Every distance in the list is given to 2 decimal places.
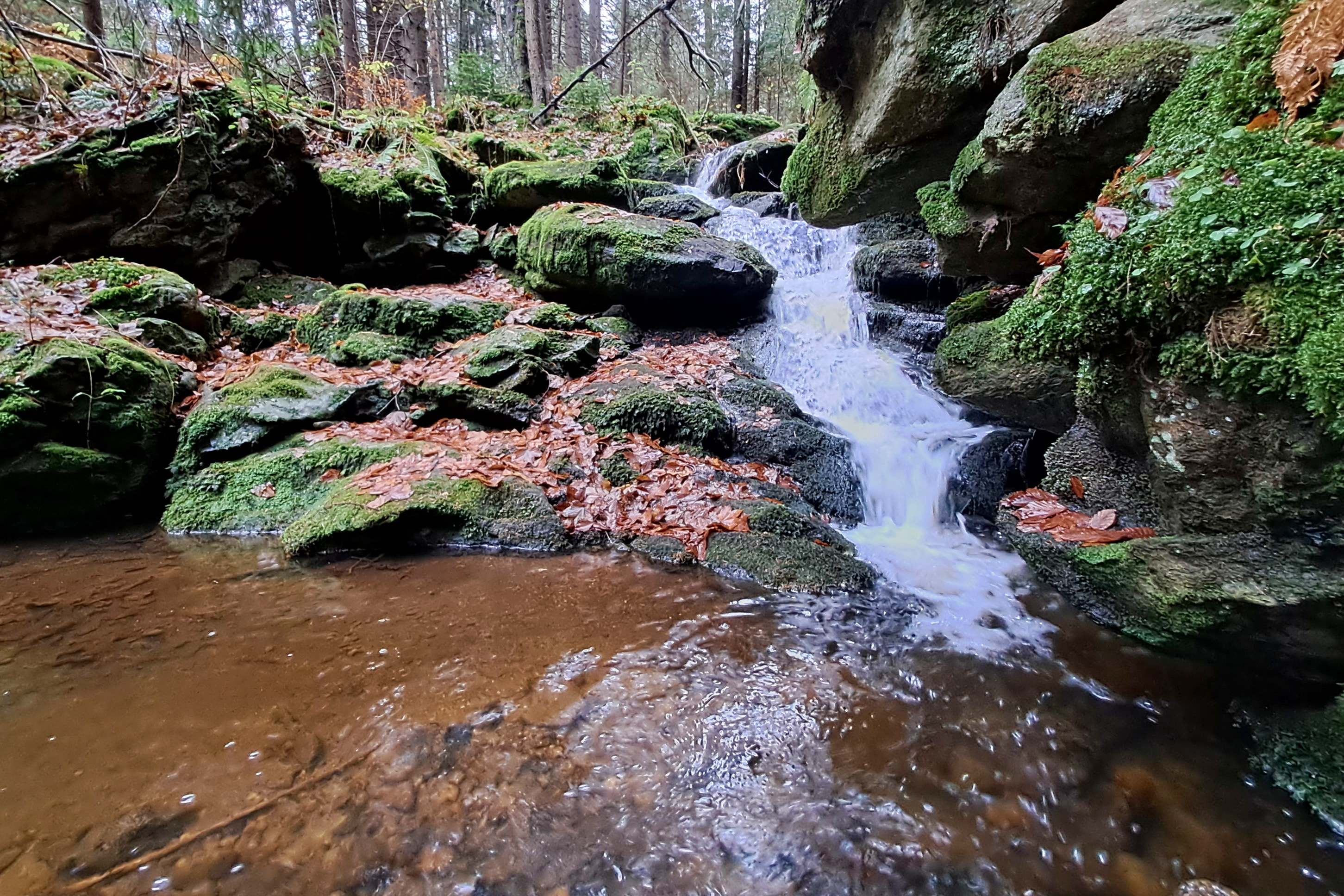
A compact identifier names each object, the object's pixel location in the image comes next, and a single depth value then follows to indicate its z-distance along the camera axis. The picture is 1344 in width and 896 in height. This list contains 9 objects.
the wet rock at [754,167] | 12.74
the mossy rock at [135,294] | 5.95
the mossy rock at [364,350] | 6.70
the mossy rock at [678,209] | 10.98
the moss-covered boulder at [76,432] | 4.40
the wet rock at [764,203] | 11.16
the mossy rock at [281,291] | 8.28
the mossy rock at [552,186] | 10.32
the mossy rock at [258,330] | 7.13
